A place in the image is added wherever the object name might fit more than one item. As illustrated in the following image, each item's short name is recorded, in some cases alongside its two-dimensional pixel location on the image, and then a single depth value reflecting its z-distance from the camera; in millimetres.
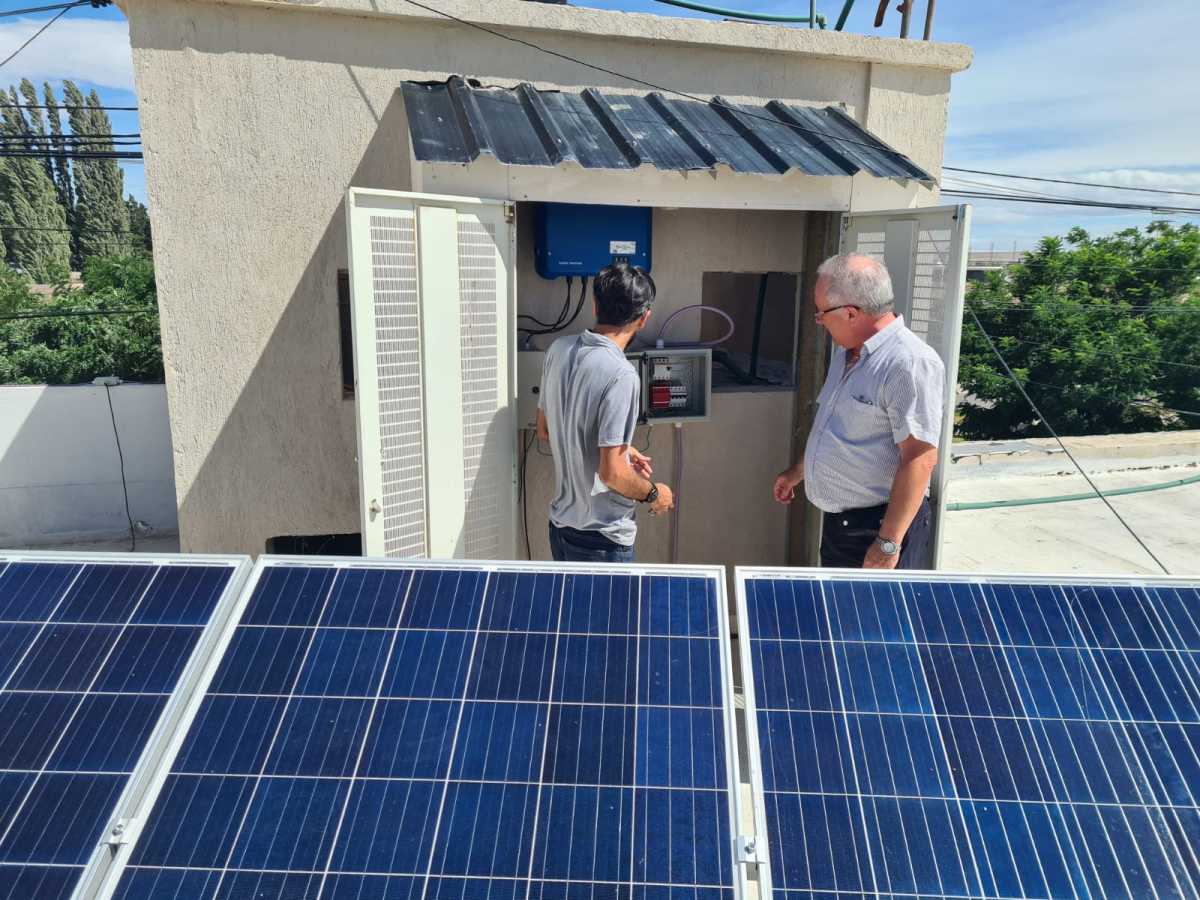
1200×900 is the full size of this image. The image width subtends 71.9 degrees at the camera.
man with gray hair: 2959
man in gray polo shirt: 3062
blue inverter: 4312
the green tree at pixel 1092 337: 16531
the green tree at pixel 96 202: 37688
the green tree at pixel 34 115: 36894
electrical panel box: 4535
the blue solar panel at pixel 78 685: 1646
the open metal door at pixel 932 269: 3504
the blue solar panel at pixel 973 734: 1605
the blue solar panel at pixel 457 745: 1584
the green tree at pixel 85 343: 12648
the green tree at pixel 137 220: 37669
